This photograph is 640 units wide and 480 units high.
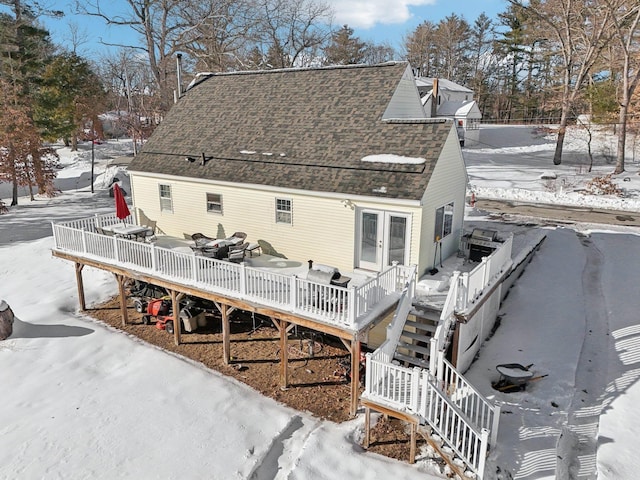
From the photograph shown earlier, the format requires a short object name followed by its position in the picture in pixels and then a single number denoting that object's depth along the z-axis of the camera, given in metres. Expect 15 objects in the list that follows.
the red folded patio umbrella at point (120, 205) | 15.00
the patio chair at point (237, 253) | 13.40
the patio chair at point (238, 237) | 14.15
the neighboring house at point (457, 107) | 46.09
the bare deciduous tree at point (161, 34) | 36.69
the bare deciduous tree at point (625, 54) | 29.41
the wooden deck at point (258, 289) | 10.23
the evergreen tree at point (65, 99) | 34.00
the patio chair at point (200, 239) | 13.77
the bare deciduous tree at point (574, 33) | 33.31
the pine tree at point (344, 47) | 57.09
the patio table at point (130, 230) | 14.77
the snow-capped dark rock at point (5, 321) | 13.89
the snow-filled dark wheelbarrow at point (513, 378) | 10.88
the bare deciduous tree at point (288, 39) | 41.86
